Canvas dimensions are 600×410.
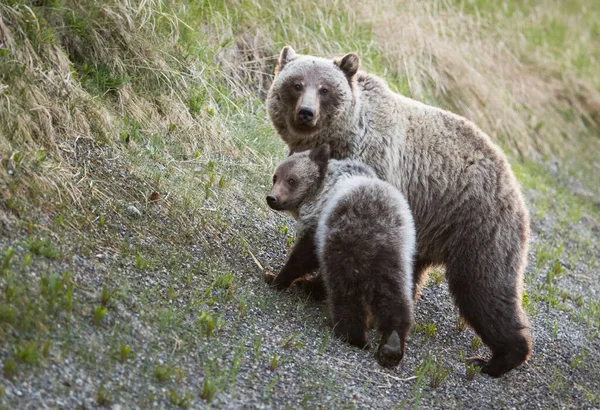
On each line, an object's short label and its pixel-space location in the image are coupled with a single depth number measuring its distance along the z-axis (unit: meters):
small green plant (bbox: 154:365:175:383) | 8.81
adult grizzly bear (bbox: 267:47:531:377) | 11.97
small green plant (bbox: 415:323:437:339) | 12.66
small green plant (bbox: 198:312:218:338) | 10.02
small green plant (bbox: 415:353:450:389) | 11.07
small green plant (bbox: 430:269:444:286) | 14.92
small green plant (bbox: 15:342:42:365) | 8.20
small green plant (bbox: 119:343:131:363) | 8.87
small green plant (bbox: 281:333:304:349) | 10.47
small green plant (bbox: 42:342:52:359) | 8.39
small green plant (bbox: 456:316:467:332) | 13.33
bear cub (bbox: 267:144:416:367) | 10.95
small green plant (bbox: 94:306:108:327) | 9.23
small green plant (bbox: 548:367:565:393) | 12.07
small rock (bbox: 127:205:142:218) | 11.86
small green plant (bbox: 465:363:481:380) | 11.65
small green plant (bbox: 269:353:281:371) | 9.88
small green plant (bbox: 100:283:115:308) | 9.56
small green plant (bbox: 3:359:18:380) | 7.98
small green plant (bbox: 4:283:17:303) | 8.78
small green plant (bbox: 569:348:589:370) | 12.99
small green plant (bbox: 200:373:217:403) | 8.75
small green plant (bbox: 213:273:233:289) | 11.30
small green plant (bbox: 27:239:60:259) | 9.82
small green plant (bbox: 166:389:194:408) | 8.52
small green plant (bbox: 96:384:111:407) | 8.14
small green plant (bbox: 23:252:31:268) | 9.45
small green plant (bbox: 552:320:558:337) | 13.86
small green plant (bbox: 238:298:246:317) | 10.91
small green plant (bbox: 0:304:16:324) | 8.51
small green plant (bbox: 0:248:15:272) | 9.21
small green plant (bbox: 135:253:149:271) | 10.79
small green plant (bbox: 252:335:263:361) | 9.95
